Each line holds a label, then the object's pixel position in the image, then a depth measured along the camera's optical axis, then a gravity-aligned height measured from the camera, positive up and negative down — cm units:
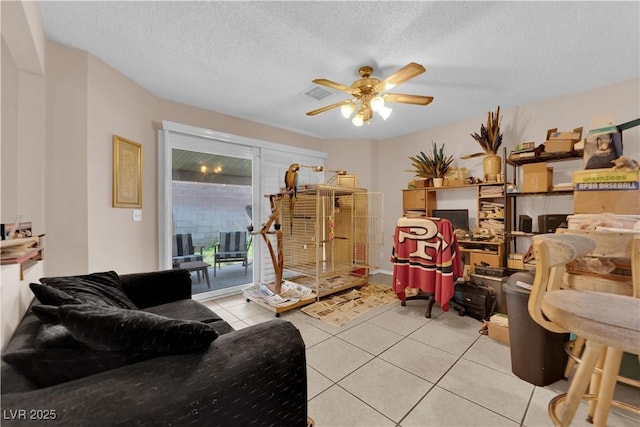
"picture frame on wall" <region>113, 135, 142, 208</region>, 256 +41
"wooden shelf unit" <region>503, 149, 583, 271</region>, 285 +22
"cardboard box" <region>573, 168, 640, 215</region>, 204 +17
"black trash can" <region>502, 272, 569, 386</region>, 166 -90
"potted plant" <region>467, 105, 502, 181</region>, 329 +89
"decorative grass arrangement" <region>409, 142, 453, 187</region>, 385 +72
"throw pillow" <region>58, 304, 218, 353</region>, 78 -38
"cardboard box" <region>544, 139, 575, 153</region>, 273 +72
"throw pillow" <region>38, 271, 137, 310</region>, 131 -44
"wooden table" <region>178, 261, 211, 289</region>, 335 -74
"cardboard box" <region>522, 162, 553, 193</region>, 288 +38
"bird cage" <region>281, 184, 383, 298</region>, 352 -36
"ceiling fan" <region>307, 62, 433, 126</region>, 223 +107
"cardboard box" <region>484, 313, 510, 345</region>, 222 -106
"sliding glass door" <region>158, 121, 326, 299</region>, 319 +13
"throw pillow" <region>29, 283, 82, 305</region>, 108 -36
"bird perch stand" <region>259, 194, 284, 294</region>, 317 -47
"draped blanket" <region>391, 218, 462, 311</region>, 261 -52
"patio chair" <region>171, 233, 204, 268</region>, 332 -52
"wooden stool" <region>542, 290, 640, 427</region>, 90 -44
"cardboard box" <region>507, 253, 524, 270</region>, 303 -61
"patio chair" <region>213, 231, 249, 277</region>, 376 -56
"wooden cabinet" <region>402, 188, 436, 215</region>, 401 +18
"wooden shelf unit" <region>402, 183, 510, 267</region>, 318 -3
